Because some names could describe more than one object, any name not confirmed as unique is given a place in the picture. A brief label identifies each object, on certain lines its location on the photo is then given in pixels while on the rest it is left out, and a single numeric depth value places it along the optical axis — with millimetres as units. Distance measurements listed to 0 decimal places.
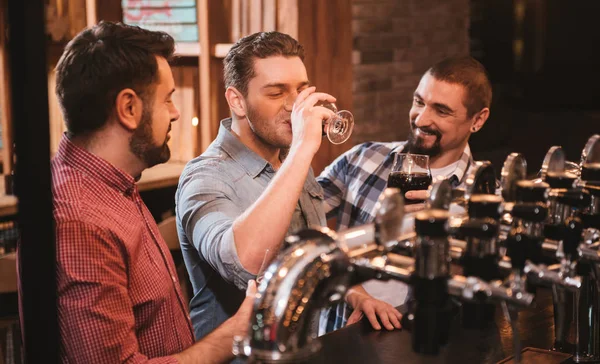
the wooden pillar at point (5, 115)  3451
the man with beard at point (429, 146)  2715
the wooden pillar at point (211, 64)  3807
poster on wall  3869
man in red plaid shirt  1378
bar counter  1629
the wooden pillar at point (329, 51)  3682
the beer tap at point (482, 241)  1002
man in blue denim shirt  1798
